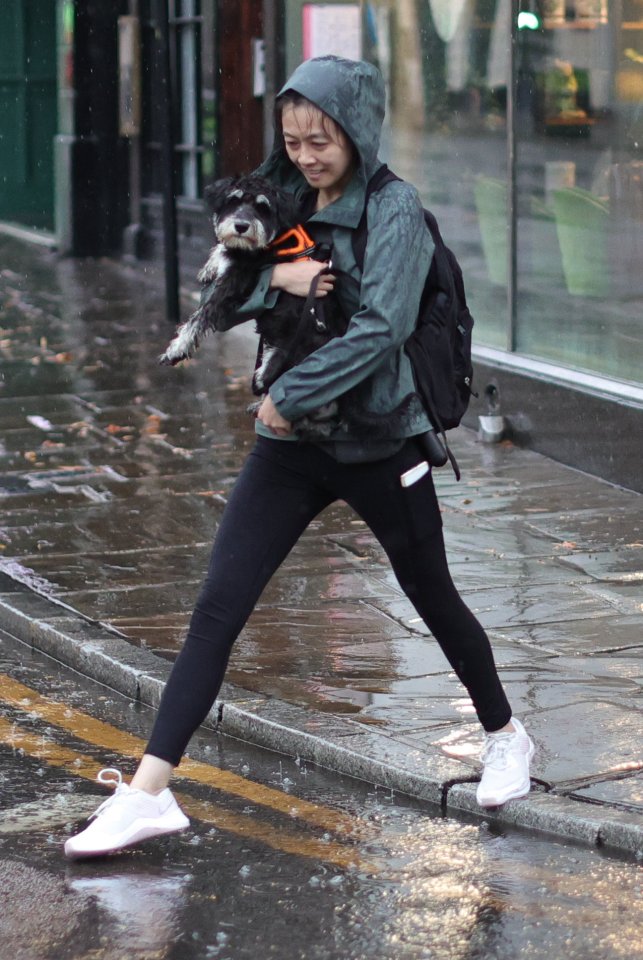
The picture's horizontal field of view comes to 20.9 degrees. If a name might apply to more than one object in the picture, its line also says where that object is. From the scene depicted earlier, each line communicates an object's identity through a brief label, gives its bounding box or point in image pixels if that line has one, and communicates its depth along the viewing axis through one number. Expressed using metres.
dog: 4.23
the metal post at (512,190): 10.07
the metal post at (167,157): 13.88
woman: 4.17
